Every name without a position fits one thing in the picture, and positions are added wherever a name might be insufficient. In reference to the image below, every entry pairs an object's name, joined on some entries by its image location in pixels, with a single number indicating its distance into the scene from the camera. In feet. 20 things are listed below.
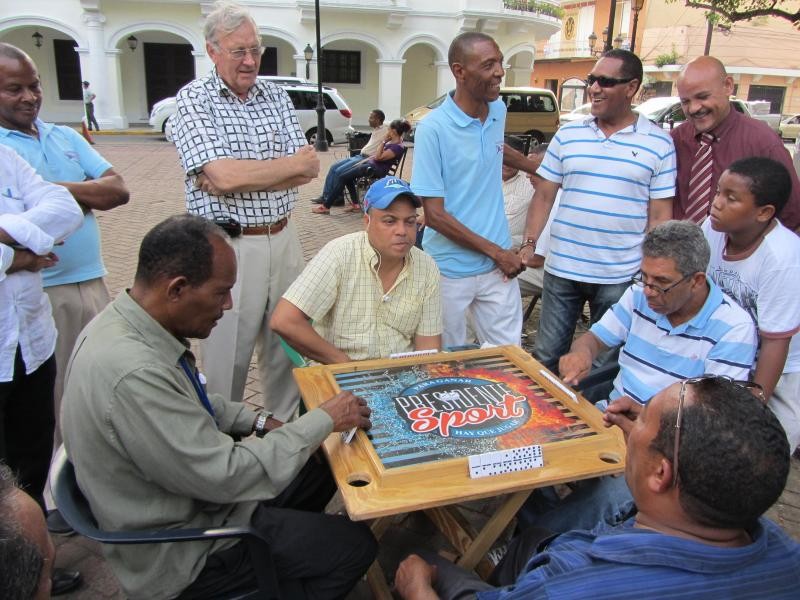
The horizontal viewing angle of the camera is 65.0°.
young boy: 8.11
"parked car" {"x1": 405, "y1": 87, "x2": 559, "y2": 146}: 58.49
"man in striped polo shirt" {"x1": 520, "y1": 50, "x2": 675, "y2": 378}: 10.25
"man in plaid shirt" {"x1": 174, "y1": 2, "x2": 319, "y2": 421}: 9.29
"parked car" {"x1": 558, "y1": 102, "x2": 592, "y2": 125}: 61.93
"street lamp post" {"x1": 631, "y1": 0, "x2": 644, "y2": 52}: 38.02
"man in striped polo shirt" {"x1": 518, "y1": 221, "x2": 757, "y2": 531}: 7.56
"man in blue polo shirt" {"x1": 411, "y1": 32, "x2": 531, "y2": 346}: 10.25
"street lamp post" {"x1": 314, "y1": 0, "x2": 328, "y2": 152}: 57.11
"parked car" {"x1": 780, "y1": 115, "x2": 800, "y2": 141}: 75.20
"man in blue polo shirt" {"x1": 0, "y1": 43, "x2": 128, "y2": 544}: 8.59
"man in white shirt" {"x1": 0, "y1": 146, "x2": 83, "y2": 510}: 7.44
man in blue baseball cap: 8.68
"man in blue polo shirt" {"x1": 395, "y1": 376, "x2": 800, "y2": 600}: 3.96
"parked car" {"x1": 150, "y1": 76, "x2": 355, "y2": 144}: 59.72
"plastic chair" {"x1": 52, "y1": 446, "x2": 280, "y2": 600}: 5.35
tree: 35.74
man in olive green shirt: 5.37
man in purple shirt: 10.16
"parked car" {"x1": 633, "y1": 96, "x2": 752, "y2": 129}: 51.76
